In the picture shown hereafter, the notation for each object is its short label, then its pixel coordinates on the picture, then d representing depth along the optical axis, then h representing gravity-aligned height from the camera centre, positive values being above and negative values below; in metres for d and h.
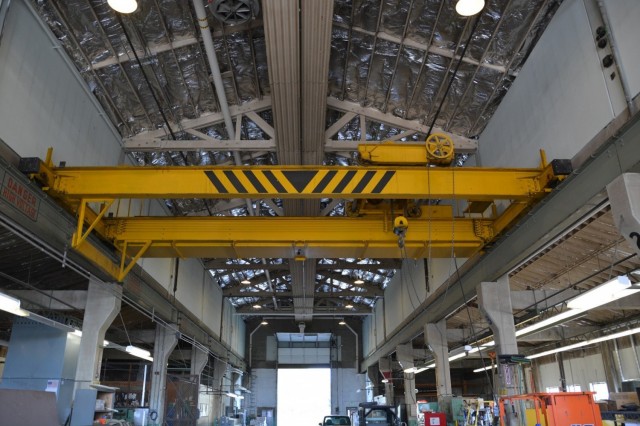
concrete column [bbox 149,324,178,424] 16.36 +0.97
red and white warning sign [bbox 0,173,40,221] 7.39 +3.00
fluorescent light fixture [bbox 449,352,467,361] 17.91 +1.20
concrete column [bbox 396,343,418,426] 20.41 +0.58
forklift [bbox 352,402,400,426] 15.16 -0.80
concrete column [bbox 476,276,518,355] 10.20 +1.57
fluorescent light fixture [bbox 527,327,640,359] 14.04 +1.43
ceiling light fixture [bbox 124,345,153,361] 13.43 +1.14
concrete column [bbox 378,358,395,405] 25.66 +0.66
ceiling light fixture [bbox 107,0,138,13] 7.09 +5.37
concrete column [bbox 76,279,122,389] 11.09 +1.58
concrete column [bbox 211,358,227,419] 27.10 +0.61
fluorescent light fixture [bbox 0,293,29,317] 8.07 +1.48
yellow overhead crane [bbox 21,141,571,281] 8.32 +3.26
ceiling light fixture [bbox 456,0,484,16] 7.22 +5.38
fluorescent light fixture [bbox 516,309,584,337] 9.83 +1.44
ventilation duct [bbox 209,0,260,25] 8.38 +6.29
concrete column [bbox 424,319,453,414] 15.98 +1.08
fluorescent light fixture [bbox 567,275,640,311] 6.79 +1.32
